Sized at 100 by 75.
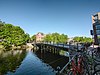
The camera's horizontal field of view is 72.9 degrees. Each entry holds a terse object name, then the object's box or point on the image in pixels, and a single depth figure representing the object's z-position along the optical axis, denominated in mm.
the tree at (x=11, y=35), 32242
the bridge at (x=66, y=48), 12949
